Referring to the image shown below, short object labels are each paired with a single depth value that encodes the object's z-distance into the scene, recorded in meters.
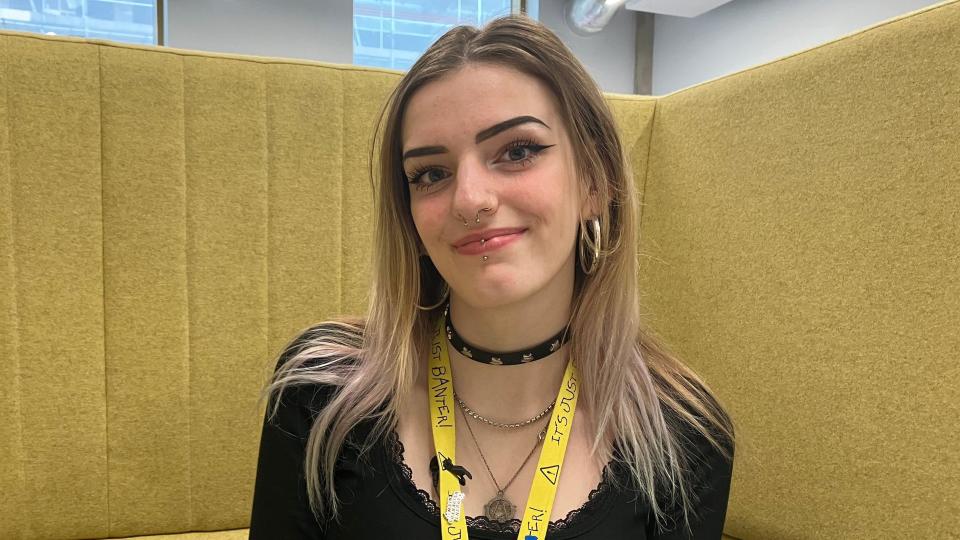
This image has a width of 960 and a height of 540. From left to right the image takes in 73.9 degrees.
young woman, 0.99
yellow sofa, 1.24
